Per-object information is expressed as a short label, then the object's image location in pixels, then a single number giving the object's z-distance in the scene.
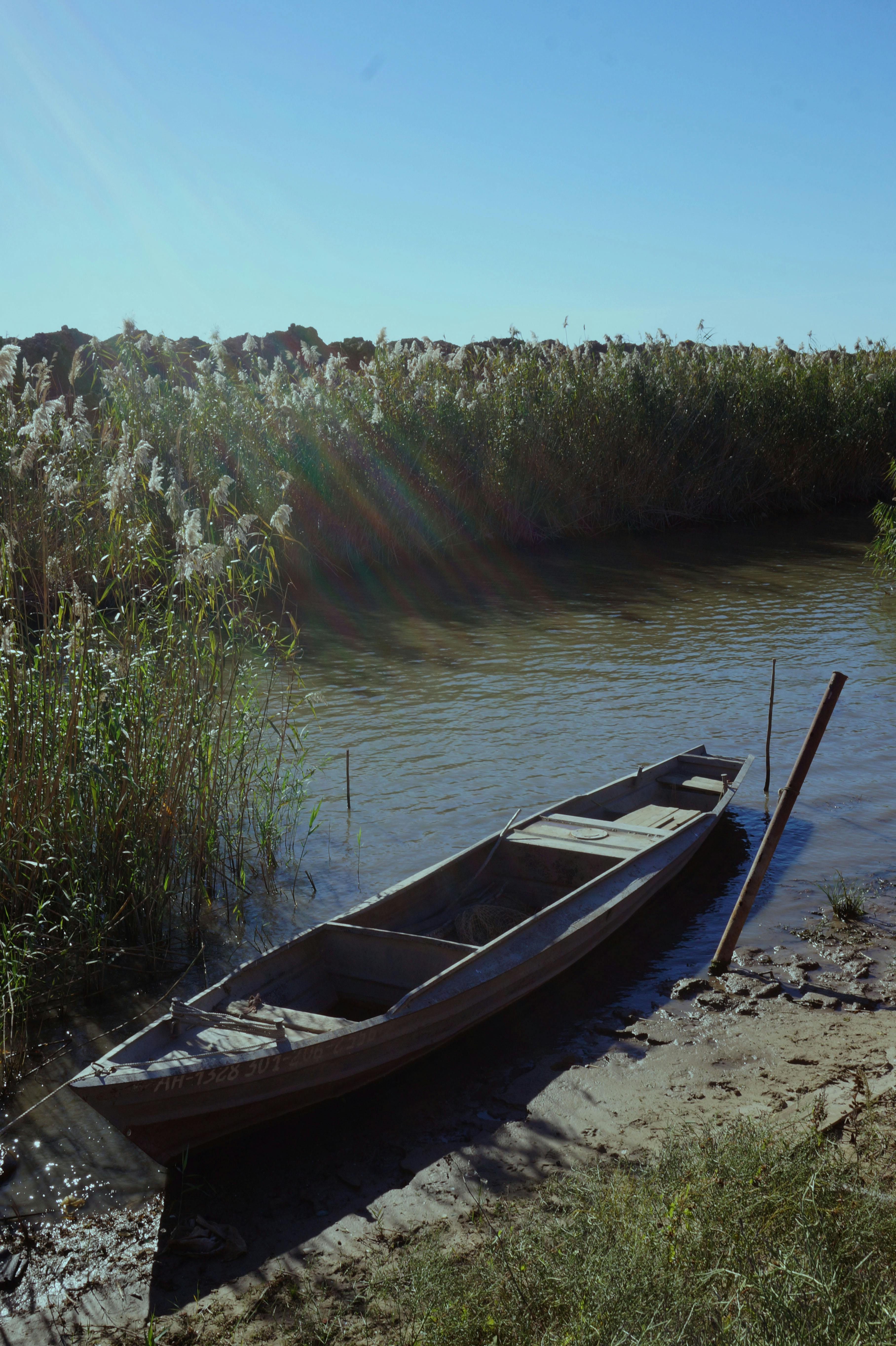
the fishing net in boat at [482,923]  5.79
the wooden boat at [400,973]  4.04
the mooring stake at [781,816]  5.55
